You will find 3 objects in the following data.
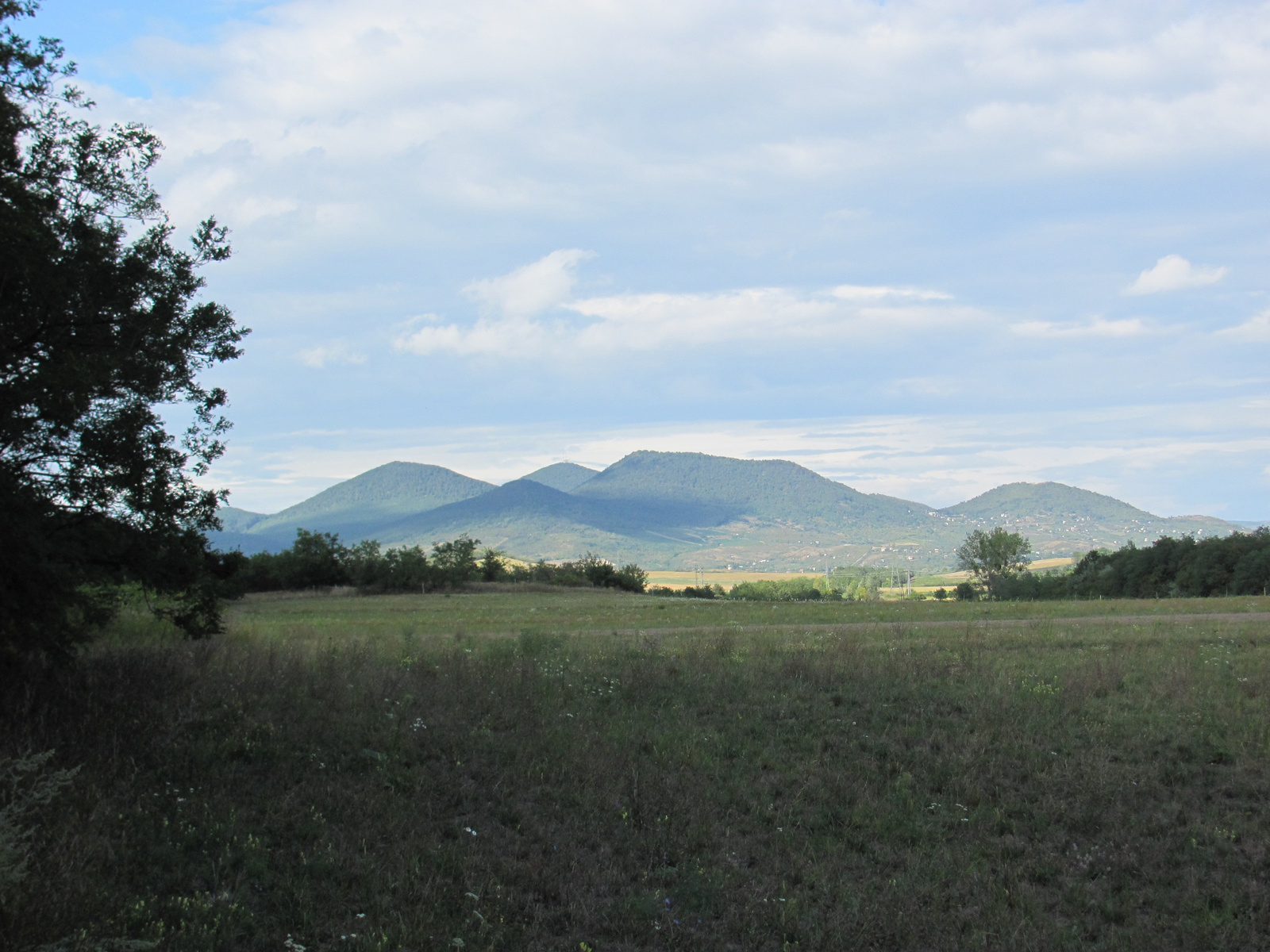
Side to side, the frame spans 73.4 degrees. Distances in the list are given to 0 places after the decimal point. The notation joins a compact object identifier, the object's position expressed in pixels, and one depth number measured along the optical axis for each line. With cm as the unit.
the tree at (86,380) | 1091
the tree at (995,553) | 12231
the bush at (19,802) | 626
